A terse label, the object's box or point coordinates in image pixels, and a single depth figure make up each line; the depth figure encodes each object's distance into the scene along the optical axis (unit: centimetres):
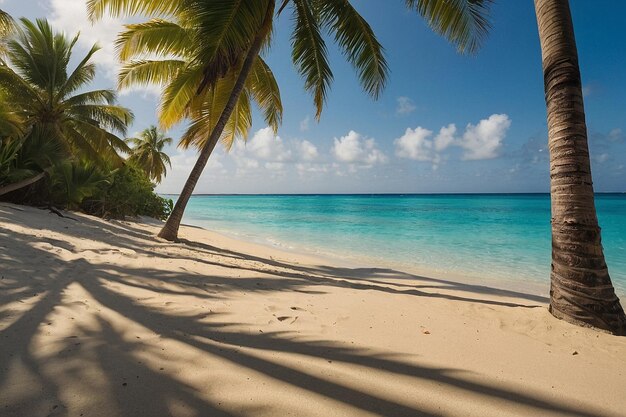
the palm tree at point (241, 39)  629
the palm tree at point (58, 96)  1261
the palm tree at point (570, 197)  322
